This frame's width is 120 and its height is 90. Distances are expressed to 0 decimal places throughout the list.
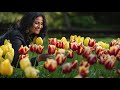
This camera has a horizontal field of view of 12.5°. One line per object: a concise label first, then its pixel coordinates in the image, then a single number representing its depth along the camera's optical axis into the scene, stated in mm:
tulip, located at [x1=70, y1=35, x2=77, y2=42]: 3868
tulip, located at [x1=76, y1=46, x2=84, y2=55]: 3727
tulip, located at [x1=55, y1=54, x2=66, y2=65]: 3621
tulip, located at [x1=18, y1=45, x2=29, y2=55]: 3725
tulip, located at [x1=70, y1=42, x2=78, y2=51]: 3756
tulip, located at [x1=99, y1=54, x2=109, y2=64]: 3654
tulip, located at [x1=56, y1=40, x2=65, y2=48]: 3781
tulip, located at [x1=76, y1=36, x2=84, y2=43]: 3863
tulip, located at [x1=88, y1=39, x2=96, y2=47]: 3842
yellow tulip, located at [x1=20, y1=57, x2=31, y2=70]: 3588
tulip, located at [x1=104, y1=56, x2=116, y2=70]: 3645
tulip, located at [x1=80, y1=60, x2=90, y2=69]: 3639
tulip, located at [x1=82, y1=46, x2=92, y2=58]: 3680
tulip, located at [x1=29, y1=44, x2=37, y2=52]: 3734
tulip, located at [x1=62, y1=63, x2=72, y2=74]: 3617
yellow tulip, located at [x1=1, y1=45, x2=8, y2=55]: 3718
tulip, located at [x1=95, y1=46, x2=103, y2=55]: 3741
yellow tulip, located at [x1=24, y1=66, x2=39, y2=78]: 3570
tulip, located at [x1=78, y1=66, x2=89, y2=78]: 3605
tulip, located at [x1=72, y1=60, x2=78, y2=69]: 3611
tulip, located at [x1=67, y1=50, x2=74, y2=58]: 3717
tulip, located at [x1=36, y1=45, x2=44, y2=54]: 3726
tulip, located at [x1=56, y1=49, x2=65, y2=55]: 3729
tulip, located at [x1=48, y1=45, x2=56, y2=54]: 3744
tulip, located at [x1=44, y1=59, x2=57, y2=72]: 3586
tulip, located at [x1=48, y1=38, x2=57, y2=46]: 3813
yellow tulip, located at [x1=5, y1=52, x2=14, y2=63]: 3686
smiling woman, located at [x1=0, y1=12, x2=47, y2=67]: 3816
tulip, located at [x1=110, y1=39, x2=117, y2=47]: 3856
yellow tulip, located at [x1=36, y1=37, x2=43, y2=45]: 3879
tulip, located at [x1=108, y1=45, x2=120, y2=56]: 3725
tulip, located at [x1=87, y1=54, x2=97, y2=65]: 3655
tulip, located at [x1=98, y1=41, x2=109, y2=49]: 3855
